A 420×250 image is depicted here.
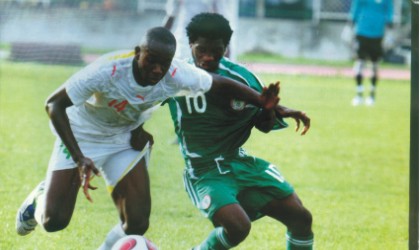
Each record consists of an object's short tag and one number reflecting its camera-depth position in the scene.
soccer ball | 8.78
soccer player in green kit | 9.00
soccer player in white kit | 8.78
